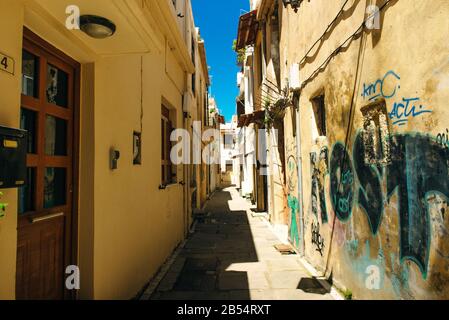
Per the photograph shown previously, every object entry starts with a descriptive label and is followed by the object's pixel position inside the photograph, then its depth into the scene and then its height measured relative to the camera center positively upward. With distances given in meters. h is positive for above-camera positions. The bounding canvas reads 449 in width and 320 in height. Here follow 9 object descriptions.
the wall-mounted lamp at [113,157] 3.24 +0.16
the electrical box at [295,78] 5.99 +1.94
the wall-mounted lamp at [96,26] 2.46 +1.27
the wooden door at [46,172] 2.27 +0.00
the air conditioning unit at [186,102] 8.27 +1.98
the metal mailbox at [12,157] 1.70 +0.10
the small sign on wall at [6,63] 1.80 +0.70
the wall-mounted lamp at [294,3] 5.23 +3.04
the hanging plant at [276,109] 7.04 +1.68
